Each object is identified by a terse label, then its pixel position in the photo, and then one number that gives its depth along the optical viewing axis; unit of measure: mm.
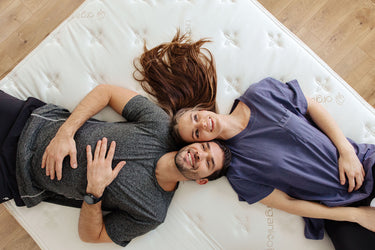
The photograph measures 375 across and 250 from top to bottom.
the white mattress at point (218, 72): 1275
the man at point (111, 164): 1116
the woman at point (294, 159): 1161
